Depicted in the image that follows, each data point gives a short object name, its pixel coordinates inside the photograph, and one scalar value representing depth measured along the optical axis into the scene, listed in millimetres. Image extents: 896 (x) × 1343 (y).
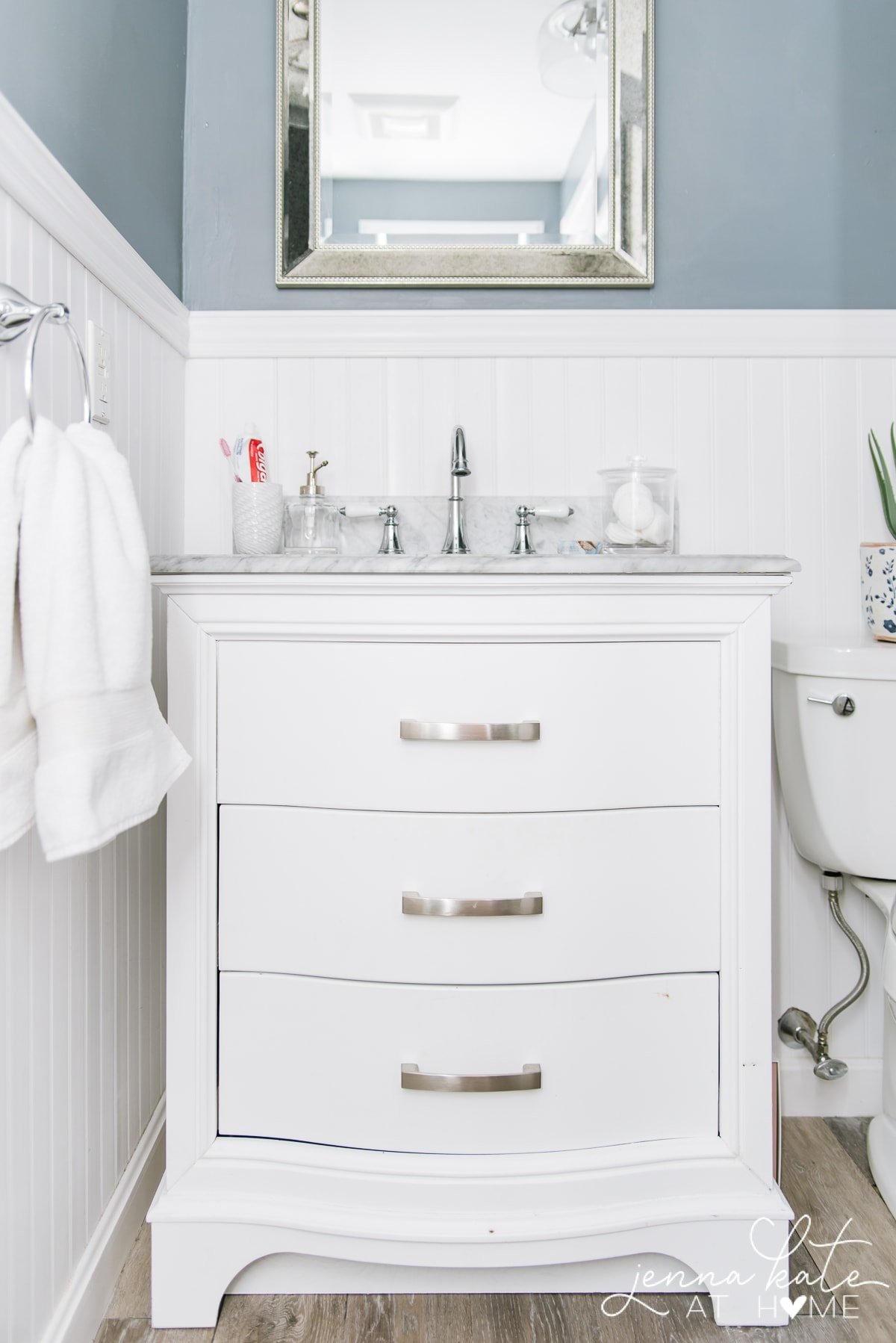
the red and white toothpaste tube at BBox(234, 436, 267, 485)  1262
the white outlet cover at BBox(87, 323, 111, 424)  1000
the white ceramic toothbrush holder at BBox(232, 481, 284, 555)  1239
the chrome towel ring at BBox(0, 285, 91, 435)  721
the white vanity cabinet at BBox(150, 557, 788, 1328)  942
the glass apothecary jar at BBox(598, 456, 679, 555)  1234
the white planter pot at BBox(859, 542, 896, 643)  1289
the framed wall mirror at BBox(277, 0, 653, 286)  1358
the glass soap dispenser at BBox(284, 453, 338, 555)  1314
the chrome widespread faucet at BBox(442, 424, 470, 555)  1265
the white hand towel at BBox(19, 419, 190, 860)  677
